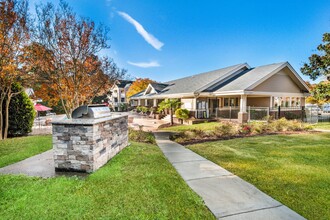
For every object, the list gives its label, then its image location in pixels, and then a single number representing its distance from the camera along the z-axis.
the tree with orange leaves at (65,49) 9.77
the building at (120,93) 51.35
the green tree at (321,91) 15.08
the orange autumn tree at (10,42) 8.54
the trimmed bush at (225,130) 11.06
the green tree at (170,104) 18.09
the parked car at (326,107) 33.44
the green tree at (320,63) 14.43
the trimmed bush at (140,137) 9.60
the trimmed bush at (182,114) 18.49
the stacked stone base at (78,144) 4.55
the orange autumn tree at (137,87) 40.28
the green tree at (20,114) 10.73
